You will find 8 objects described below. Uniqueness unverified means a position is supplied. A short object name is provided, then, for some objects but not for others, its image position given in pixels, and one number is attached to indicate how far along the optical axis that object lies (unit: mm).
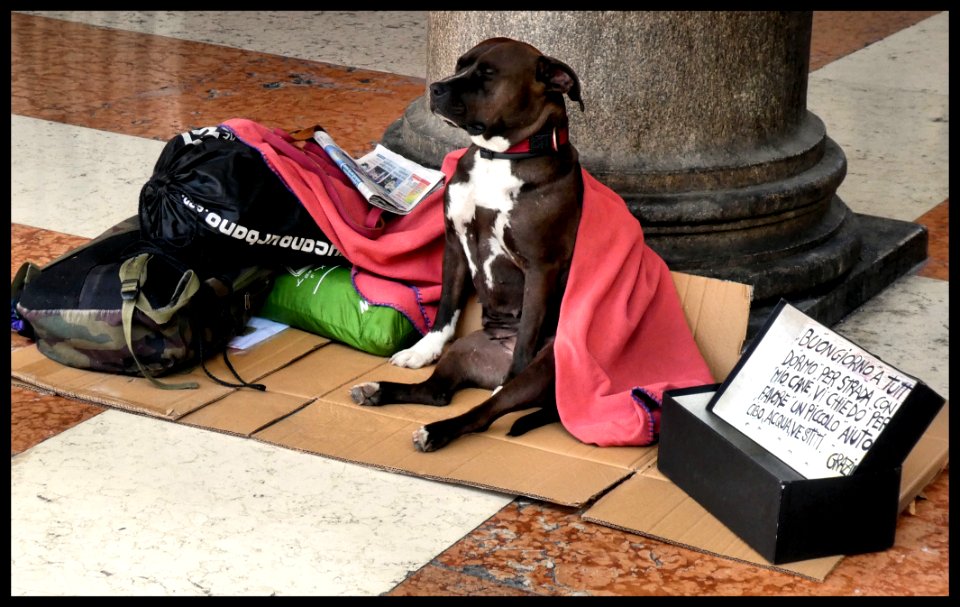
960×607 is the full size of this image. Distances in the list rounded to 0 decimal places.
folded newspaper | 3760
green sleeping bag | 3609
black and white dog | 3125
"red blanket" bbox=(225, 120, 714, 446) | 3191
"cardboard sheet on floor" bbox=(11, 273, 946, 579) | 2938
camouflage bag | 3354
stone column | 3666
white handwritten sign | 2686
